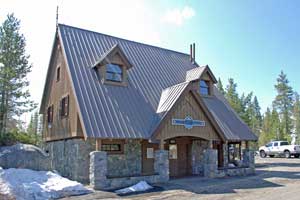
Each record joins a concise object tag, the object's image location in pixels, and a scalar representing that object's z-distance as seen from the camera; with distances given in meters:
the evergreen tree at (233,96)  41.42
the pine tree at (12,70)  27.48
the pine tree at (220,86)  46.33
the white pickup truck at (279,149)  37.03
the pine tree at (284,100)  61.93
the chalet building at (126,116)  16.03
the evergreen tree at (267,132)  57.49
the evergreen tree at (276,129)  54.12
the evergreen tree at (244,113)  41.64
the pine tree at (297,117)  62.09
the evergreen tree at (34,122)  58.05
